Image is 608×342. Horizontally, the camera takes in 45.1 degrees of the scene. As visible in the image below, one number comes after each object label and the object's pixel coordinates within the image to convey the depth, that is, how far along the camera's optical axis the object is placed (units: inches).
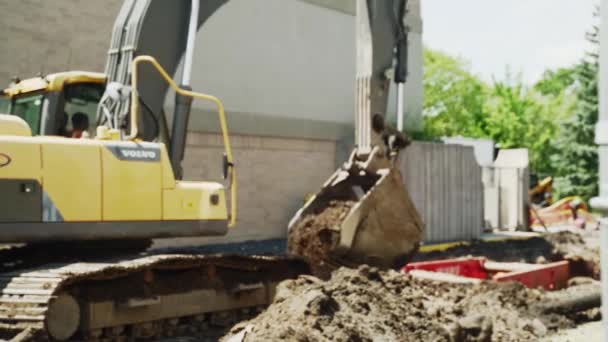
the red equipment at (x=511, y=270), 344.5
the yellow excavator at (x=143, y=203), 232.8
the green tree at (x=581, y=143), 1104.8
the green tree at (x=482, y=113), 1654.8
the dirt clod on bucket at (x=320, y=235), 299.1
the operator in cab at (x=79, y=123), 277.3
